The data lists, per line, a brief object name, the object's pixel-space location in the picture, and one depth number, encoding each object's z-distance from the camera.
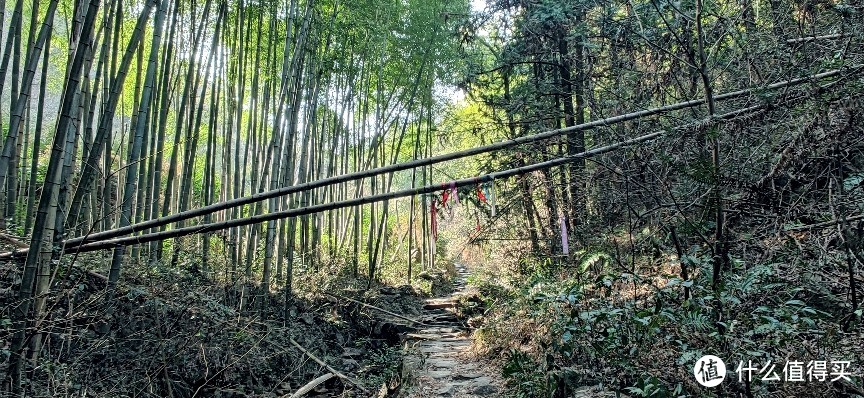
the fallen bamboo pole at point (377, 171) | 2.77
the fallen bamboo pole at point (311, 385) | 4.44
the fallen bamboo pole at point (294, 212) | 2.77
